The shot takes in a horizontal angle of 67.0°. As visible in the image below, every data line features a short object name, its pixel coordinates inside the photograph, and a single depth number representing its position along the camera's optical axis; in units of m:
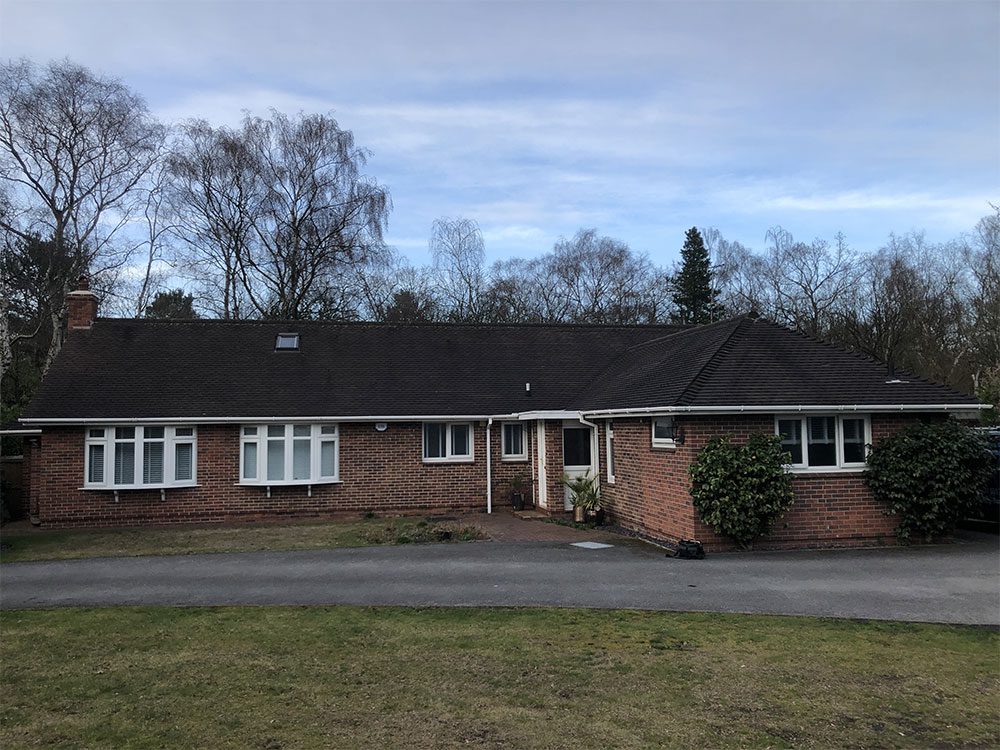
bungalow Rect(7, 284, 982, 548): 13.01
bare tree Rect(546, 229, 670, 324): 42.69
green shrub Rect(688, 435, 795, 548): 12.02
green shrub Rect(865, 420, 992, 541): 12.61
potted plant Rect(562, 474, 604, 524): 15.95
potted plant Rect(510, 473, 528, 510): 18.89
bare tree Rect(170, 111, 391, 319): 33.22
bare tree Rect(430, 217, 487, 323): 40.06
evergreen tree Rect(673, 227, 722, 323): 41.97
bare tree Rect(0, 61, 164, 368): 27.64
